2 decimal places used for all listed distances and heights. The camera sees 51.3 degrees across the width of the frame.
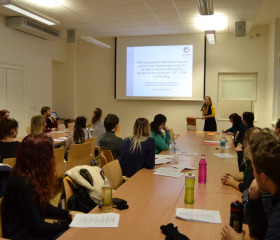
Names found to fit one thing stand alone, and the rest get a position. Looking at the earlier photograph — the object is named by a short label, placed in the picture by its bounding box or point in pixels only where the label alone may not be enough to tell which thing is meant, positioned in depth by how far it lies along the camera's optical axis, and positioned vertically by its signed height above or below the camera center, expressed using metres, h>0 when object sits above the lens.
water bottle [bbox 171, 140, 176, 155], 4.17 -0.68
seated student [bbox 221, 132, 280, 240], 1.14 -0.30
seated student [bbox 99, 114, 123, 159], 4.11 -0.55
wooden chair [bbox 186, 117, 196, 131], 7.69 -0.55
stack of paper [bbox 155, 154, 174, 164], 3.45 -0.70
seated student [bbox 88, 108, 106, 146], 5.66 -0.48
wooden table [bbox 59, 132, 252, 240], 1.63 -0.73
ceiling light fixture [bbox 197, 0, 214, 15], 4.78 +1.63
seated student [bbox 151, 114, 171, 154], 4.25 -0.45
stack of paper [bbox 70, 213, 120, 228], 1.73 -0.73
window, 8.48 +0.30
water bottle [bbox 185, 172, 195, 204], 1.98 -0.61
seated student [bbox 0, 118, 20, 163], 3.49 -0.47
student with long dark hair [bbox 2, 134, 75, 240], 1.70 -0.56
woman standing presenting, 7.71 -0.37
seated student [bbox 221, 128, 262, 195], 2.27 -0.61
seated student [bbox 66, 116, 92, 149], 4.54 -0.52
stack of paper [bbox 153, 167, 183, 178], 2.88 -0.71
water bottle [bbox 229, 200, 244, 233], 1.54 -0.60
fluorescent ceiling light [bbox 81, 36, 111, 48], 6.90 +1.50
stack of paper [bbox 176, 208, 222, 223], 1.80 -0.72
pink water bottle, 2.59 -0.63
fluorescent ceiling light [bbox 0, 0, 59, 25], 4.54 +1.54
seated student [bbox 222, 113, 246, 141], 5.95 -0.39
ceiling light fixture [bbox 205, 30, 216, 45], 6.92 +1.63
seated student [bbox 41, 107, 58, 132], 6.43 -0.45
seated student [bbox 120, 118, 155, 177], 3.14 -0.54
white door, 7.14 +0.14
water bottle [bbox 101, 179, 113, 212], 1.92 -0.65
